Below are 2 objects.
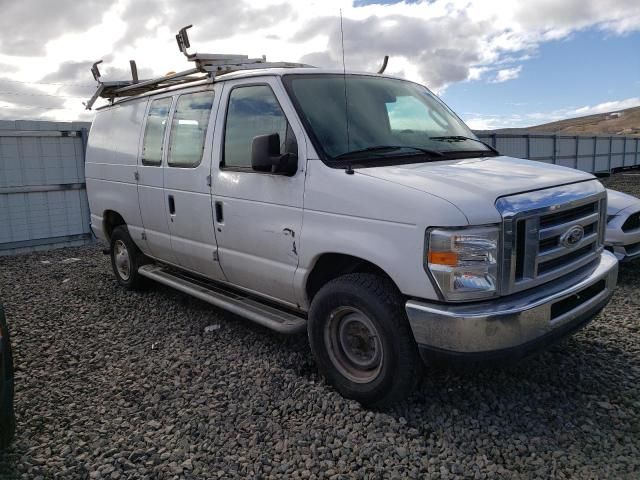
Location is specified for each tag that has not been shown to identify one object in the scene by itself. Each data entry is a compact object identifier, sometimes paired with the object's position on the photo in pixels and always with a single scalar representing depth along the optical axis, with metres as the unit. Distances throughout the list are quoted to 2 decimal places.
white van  2.77
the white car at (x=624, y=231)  5.54
